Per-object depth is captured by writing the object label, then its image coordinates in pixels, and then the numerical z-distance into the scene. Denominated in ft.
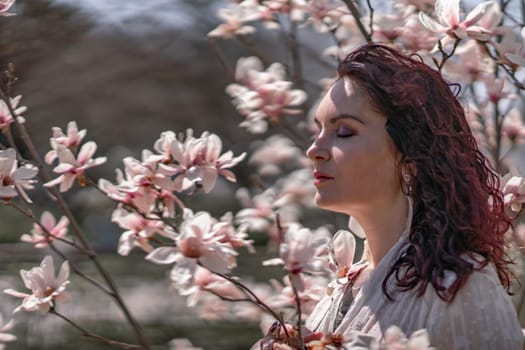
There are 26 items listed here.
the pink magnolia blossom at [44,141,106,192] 8.65
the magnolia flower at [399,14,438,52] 9.42
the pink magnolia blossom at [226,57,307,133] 9.78
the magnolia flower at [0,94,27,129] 8.83
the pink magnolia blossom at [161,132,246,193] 8.30
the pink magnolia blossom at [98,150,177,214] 8.43
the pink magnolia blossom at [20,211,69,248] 9.06
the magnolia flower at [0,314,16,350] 8.86
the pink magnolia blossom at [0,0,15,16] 8.82
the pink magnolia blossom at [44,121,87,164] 8.82
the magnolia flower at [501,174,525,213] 8.48
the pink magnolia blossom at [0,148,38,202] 8.34
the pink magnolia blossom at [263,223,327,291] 7.72
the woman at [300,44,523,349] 7.77
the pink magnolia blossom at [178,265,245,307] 8.80
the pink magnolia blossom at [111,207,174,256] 8.67
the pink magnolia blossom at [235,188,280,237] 9.87
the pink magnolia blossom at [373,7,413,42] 9.50
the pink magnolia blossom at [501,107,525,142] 10.33
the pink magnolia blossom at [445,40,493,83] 9.48
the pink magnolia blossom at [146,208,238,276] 7.66
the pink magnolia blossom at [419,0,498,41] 8.44
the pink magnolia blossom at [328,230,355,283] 8.37
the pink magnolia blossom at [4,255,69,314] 8.44
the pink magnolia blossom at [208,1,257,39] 10.24
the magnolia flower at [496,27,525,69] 8.57
